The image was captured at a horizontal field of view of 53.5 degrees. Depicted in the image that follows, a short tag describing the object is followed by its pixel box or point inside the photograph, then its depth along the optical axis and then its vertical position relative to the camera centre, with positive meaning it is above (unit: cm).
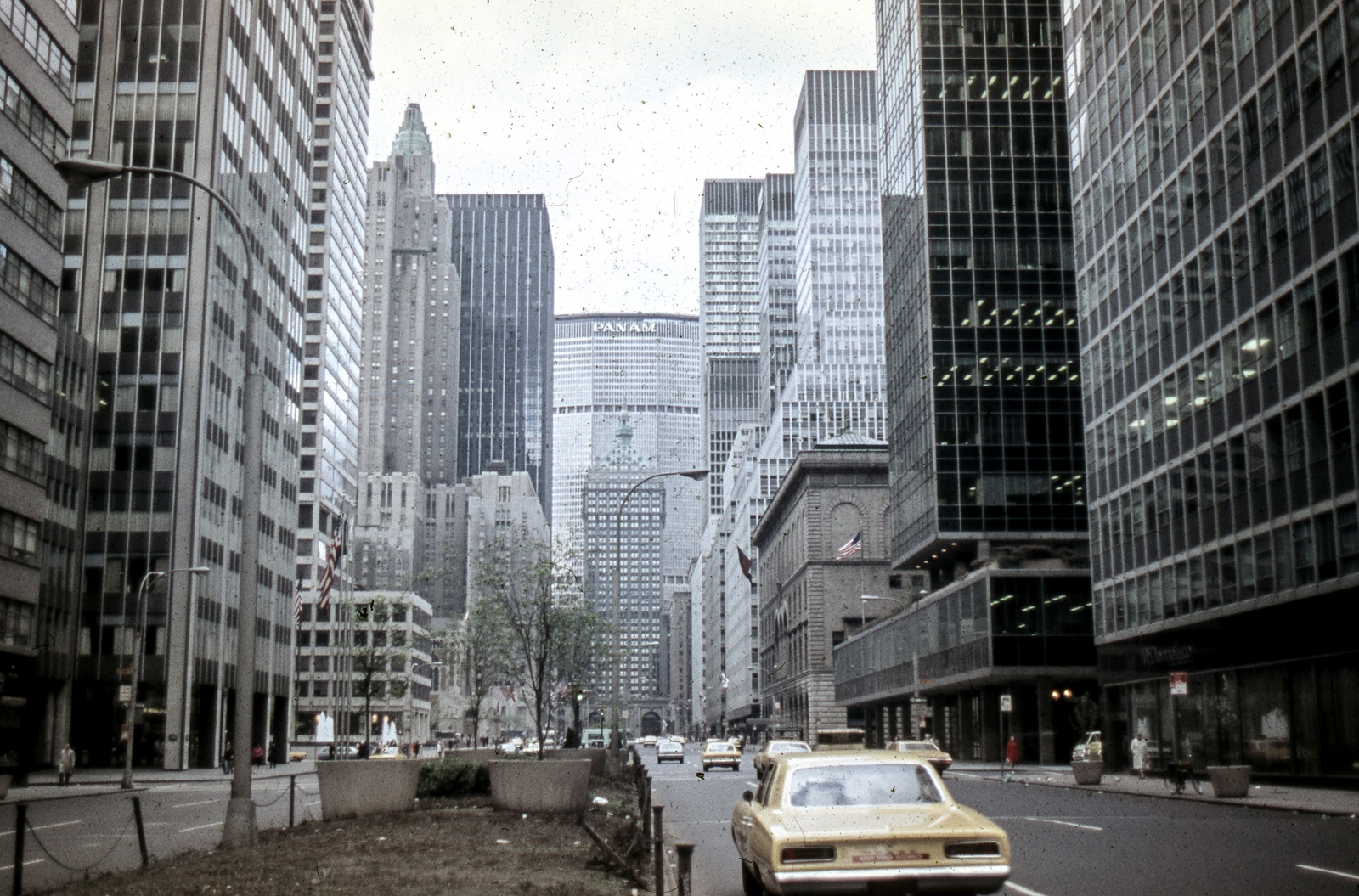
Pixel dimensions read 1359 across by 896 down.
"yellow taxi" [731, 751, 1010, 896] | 1075 -129
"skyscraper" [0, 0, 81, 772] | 4878 +1445
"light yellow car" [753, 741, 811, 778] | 3956 -222
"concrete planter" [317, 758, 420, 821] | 2267 -181
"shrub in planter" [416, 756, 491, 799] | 2723 -199
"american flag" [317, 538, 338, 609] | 6354 +496
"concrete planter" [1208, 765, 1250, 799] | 3419 -276
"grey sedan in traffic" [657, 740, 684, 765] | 7912 -440
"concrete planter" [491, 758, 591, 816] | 2317 -183
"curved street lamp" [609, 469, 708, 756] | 3691 +275
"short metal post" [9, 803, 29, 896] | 1223 -150
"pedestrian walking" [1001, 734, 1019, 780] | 5968 -348
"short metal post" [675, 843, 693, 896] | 973 -137
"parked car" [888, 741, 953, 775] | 4312 -248
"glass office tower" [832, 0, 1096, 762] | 8125 +2025
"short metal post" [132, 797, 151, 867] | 1544 -172
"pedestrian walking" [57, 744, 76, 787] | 5028 -314
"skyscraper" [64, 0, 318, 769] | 7400 +1879
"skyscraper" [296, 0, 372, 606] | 13438 +4057
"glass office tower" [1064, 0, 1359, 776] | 3812 +1002
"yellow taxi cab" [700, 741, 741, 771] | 6366 -368
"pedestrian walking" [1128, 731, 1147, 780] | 4766 -285
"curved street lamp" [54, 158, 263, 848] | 1873 +216
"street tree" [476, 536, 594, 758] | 3728 +210
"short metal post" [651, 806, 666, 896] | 1099 -154
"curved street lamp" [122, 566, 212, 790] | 5047 -70
